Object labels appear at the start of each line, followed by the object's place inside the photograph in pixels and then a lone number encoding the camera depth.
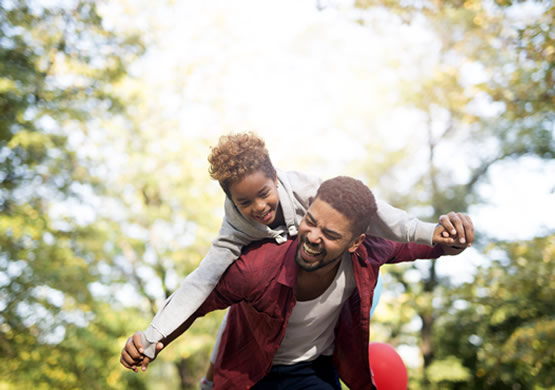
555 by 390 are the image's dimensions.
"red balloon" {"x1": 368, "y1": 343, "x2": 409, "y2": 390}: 3.12
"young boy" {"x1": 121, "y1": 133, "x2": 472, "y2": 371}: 2.01
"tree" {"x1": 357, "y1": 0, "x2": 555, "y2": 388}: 9.52
